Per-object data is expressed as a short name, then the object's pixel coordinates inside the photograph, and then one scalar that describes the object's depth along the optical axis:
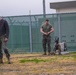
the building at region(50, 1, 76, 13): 34.00
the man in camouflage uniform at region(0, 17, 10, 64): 13.58
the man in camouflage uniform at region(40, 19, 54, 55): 18.84
